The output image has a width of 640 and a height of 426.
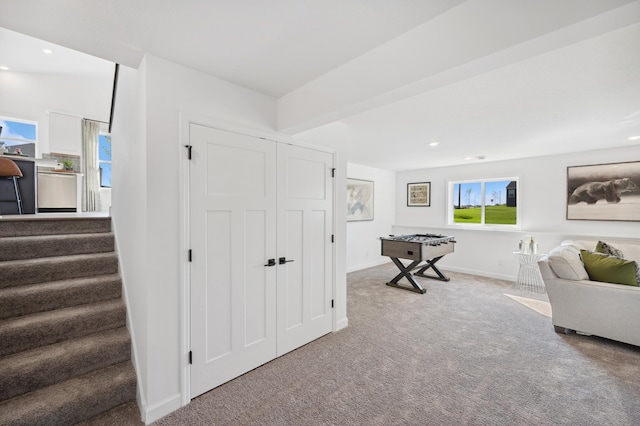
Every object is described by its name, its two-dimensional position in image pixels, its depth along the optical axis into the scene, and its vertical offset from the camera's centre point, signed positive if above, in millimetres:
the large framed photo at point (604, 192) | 4031 +300
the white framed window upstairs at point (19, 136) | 5086 +1414
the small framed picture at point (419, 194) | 6242 +371
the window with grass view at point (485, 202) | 5230 +164
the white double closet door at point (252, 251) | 1962 -361
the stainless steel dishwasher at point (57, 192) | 4930 +303
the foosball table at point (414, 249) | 4191 -659
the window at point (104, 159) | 6098 +1141
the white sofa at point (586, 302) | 2564 -933
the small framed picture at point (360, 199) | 5609 +215
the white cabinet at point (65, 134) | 5484 +1559
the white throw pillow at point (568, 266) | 2859 -608
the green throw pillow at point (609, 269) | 2635 -596
